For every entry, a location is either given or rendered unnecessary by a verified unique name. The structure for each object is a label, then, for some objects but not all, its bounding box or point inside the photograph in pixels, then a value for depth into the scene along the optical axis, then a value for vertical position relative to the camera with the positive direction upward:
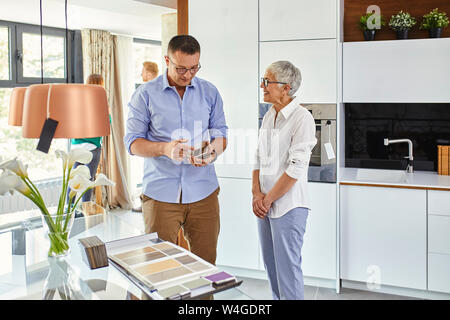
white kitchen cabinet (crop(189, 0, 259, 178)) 3.59 +0.59
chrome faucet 3.69 -0.16
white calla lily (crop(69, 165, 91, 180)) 1.77 -0.13
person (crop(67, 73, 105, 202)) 4.77 -0.14
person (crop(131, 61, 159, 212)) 5.50 +0.82
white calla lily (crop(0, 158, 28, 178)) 1.62 -0.10
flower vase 1.72 -0.36
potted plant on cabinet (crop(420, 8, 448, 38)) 3.42 +0.86
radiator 4.57 -0.65
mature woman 2.54 -0.22
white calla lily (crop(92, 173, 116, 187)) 1.72 -0.16
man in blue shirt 2.45 -0.16
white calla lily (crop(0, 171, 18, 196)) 1.60 -0.15
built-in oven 3.38 -0.06
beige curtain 5.61 +0.30
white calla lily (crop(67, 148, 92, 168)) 1.75 -0.07
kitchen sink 3.60 -0.33
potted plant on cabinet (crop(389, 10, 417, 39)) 3.52 +0.88
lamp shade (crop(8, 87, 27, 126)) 2.23 +0.17
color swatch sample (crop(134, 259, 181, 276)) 1.49 -0.44
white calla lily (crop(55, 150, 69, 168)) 1.74 -0.06
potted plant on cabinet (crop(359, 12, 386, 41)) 3.65 +0.91
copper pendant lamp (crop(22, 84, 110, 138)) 1.60 +0.11
